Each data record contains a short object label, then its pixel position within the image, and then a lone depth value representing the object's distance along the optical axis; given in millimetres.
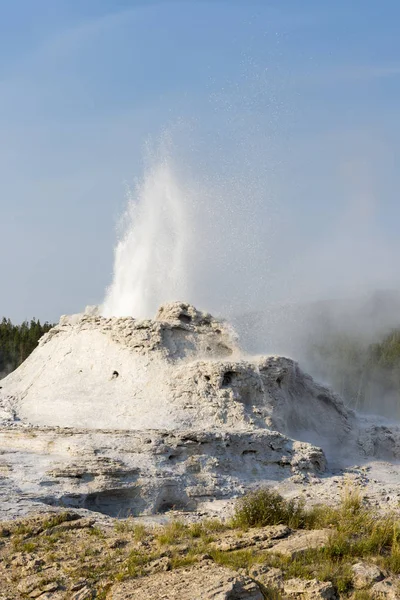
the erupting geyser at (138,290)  45812
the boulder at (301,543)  16500
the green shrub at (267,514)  19875
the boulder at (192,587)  14125
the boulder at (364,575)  15055
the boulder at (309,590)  14406
